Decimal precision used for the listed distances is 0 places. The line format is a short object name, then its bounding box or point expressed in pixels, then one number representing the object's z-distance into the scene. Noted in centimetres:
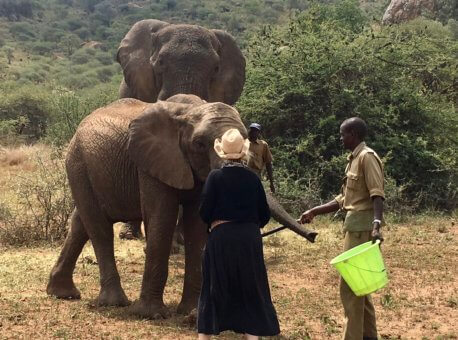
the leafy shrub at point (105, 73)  5038
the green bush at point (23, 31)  6344
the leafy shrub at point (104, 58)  5703
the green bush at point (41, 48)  5947
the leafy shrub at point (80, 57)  5703
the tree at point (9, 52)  5278
